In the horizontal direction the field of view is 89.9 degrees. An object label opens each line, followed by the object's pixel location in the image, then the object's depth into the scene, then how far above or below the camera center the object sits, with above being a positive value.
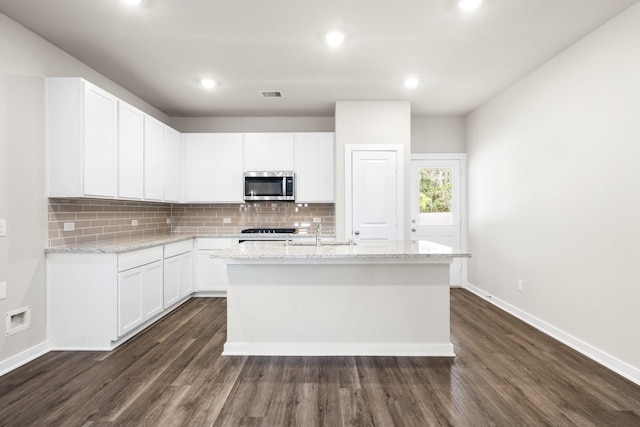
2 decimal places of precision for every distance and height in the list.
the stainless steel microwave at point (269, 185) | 4.79 +0.41
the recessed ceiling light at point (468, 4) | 2.33 +1.54
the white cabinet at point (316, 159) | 4.87 +0.82
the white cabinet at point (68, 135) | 2.85 +0.69
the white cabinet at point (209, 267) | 4.73 -0.80
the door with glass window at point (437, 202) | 5.18 +0.18
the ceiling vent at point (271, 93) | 4.11 +1.56
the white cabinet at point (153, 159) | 3.92 +0.68
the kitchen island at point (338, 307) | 2.79 -0.83
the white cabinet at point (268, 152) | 4.89 +0.93
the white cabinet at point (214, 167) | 4.93 +0.71
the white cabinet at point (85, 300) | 2.86 -0.79
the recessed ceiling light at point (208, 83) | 3.78 +1.56
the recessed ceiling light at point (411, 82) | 3.73 +1.56
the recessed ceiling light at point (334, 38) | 2.76 +1.54
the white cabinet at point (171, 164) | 4.43 +0.69
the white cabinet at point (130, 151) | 3.39 +0.69
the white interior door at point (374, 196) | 4.44 +0.23
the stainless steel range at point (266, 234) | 4.66 -0.31
